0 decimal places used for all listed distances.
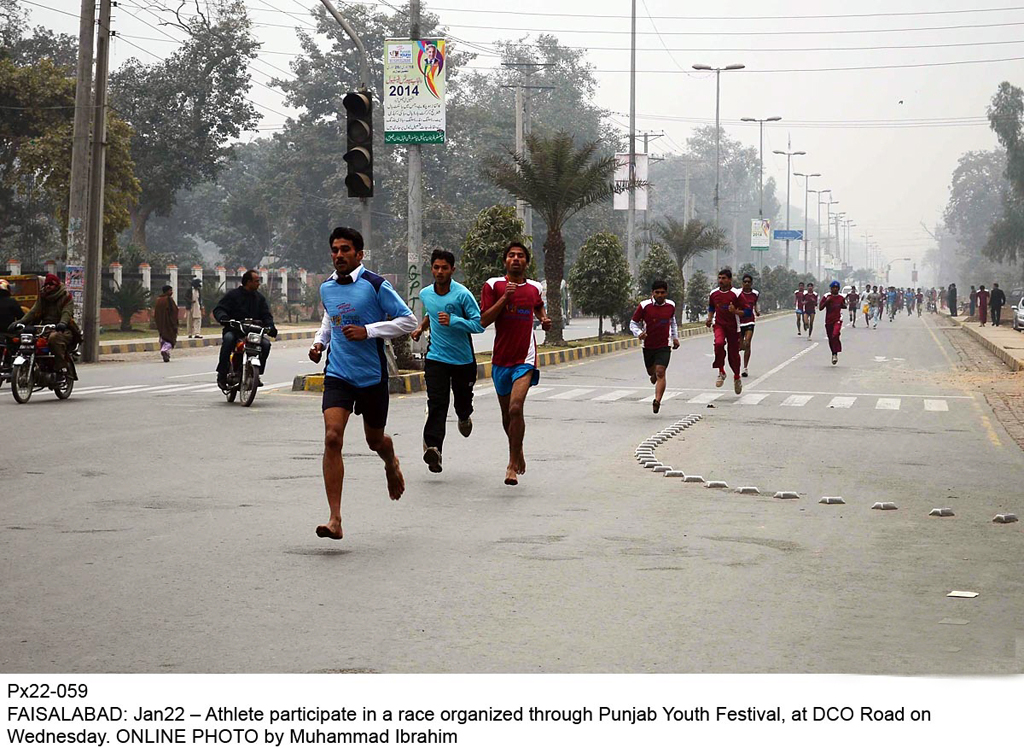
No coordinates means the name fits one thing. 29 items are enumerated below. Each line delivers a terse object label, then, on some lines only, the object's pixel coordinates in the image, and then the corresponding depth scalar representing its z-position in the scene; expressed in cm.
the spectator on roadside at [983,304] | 5400
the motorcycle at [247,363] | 1781
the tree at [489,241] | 3133
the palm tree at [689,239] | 5649
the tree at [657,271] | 4681
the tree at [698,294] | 5575
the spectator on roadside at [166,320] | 2963
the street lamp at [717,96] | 6619
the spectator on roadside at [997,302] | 5131
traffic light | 1627
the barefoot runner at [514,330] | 1099
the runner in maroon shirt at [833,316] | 2841
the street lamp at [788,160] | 10078
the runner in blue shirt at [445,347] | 1089
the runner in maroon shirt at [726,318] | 2014
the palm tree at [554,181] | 3312
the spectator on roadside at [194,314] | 3859
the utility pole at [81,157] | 2648
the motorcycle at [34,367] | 1772
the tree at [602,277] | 3809
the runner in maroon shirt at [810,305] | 4362
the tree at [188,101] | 5909
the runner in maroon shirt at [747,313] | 2050
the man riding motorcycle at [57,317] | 1822
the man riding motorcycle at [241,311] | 1792
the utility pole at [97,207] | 2741
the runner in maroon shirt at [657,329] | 1730
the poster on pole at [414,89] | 2184
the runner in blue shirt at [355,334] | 828
